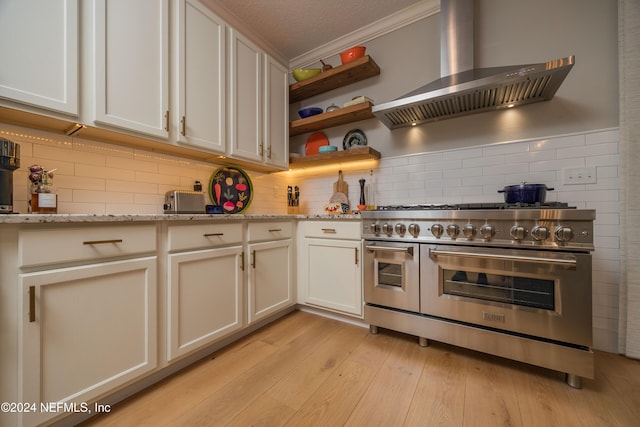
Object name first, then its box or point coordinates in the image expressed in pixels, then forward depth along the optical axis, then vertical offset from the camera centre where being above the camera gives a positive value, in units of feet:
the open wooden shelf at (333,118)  7.16 +2.99
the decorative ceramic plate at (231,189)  6.93 +0.74
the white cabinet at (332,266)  6.20 -1.41
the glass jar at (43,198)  3.73 +0.27
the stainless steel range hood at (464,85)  4.73 +2.61
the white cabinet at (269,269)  5.85 -1.43
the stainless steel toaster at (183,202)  5.35 +0.28
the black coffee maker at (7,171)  3.11 +0.58
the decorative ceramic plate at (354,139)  7.90 +2.41
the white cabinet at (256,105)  6.35 +3.10
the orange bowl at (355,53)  7.30 +4.77
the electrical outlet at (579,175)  5.19 +0.78
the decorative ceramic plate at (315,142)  8.66 +2.53
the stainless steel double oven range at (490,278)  4.02 -1.27
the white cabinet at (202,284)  4.33 -1.37
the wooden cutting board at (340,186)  8.16 +0.91
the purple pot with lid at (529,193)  4.85 +0.38
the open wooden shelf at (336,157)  7.15 +1.72
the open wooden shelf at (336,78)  7.15 +4.25
